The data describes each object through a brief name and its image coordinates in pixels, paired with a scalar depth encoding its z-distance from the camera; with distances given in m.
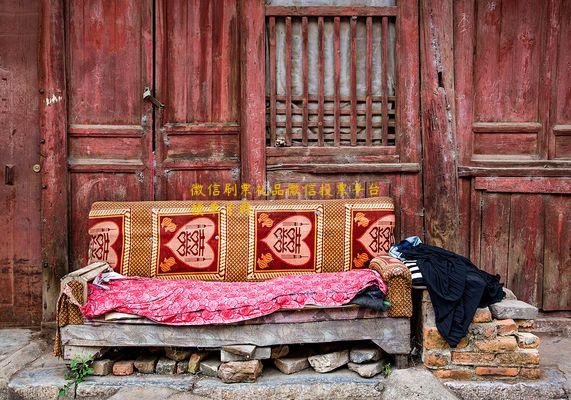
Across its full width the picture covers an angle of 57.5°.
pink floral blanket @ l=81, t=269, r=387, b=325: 3.34
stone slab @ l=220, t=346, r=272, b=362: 3.38
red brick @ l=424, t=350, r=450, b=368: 3.38
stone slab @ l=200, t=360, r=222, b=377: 3.42
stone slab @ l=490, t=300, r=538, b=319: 3.43
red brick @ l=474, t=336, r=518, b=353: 3.36
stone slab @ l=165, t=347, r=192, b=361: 3.52
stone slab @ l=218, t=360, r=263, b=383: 3.35
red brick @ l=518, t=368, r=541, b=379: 3.39
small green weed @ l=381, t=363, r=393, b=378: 3.44
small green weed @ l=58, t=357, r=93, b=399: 3.35
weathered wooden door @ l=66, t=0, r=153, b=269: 4.33
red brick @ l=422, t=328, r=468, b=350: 3.38
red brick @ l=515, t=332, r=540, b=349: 3.38
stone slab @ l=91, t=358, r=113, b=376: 3.43
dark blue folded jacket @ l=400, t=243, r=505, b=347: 3.34
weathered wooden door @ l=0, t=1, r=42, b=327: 4.41
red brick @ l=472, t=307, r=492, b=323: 3.39
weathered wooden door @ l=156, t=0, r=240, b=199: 4.35
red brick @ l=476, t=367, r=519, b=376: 3.38
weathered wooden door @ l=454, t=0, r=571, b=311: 4.40
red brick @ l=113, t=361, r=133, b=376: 3.44
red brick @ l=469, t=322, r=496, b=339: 3.38
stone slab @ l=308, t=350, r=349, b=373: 3.44
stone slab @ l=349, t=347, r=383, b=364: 3.45
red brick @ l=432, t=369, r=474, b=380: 3.39
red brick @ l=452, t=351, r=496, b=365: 3.38
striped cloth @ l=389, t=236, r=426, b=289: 3.43
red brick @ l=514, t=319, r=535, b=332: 3.47
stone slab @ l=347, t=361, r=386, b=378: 3.40
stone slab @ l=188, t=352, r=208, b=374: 3.47
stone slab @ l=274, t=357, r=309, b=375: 3.43
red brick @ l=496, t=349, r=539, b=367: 3.37
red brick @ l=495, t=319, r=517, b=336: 3.41
